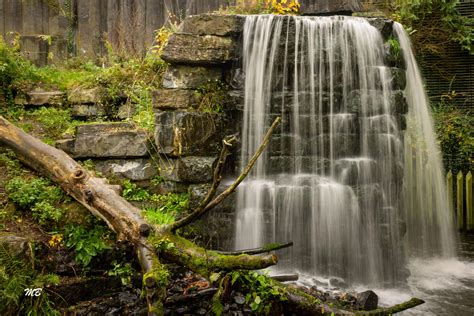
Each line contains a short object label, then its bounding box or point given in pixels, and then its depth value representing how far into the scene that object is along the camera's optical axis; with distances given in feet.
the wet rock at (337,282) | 16.60
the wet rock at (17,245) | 12.46
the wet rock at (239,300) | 12.93
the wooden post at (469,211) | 27.61
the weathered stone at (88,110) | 22.15
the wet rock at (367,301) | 13.66
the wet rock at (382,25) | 20.36
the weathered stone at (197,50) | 18.45
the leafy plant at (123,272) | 13.93
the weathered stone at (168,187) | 18.22
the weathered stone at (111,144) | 18.52
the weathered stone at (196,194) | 17.56
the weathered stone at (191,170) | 17.95
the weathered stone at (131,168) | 18.44
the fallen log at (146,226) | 11.16
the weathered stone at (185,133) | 18.12
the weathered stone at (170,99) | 18.48
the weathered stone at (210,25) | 18.80
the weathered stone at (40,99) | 22.95
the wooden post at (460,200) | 27.71
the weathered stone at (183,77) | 18.81
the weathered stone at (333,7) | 24.12
